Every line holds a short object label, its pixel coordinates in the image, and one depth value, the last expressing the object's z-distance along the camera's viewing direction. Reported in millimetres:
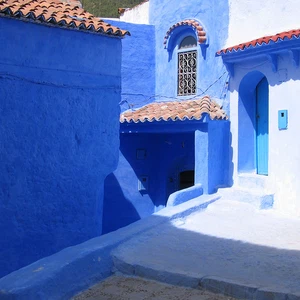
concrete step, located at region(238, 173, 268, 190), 10977
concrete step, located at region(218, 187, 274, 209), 10305
